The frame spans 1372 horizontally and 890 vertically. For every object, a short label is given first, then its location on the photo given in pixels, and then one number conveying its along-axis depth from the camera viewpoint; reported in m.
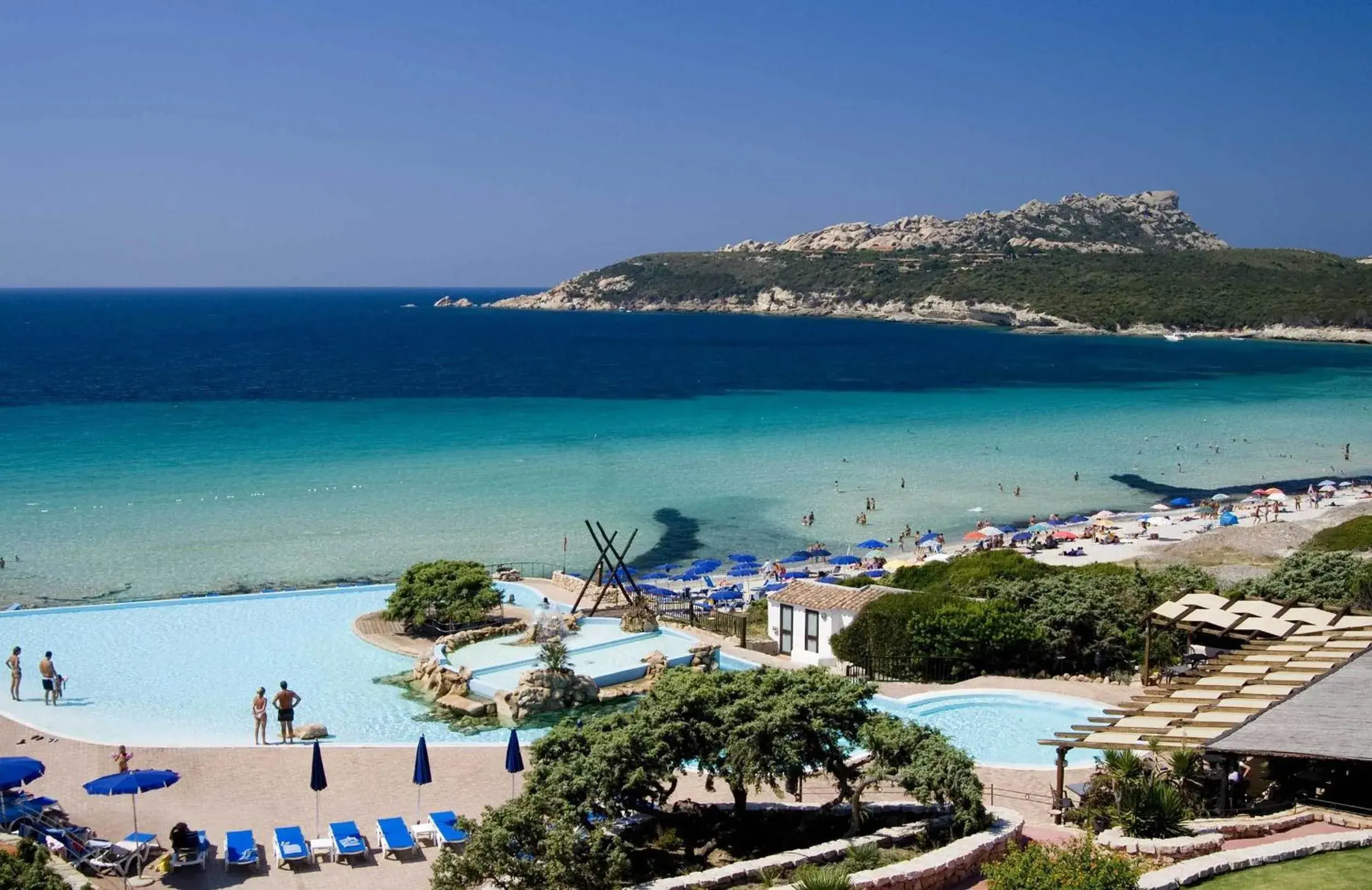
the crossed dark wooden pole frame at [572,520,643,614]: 29.06
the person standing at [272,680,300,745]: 19.80
